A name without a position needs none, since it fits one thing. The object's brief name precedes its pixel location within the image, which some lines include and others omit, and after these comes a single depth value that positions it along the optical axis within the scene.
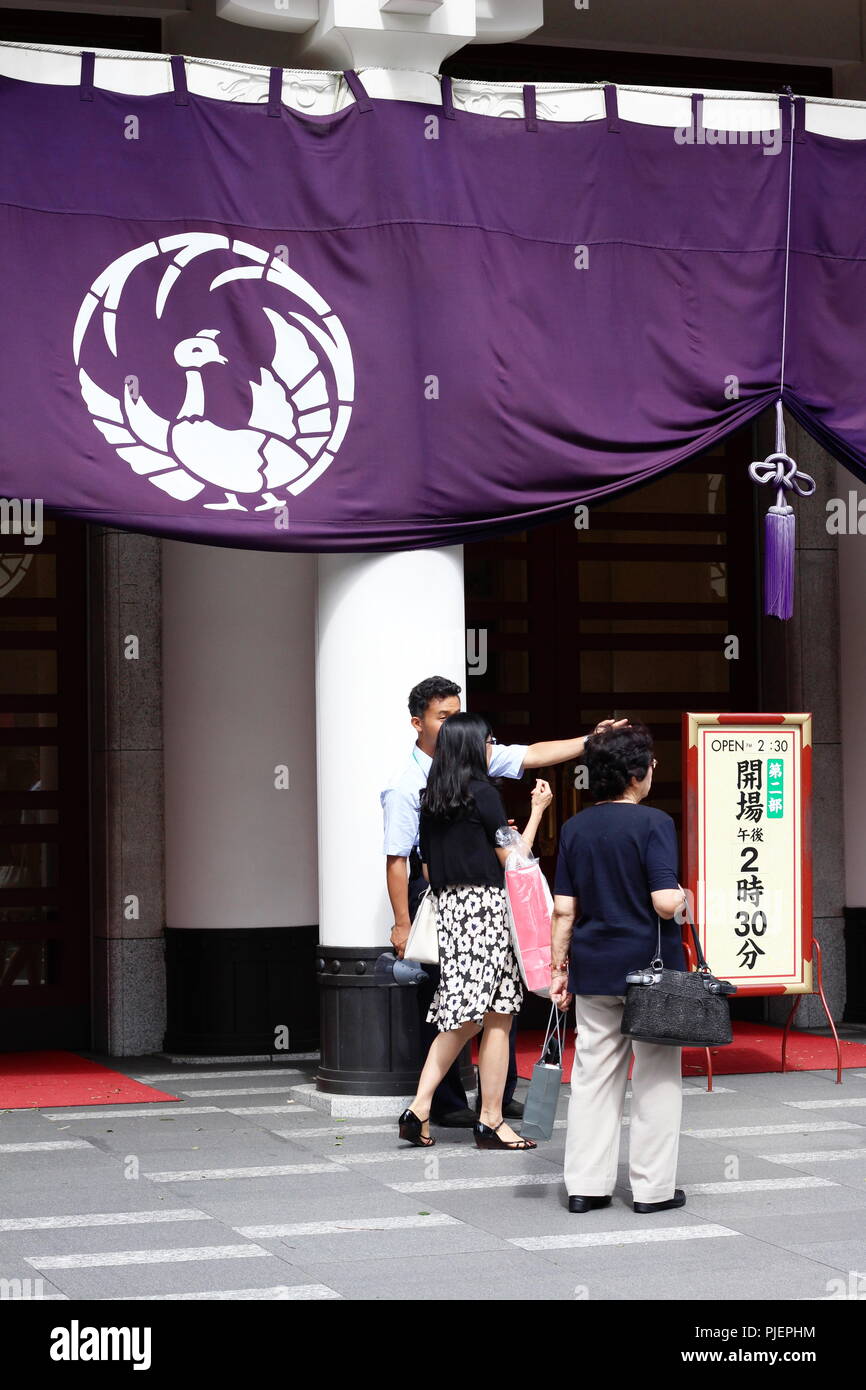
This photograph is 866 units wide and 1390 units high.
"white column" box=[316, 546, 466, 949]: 9.93
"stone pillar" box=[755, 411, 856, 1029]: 12.78
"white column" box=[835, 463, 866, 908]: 12.85
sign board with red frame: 10.54
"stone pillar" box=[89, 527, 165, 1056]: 11.81
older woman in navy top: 7.45
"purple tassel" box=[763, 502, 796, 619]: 10.19
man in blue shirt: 9.22
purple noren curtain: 9.26
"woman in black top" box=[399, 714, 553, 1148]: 8.66
